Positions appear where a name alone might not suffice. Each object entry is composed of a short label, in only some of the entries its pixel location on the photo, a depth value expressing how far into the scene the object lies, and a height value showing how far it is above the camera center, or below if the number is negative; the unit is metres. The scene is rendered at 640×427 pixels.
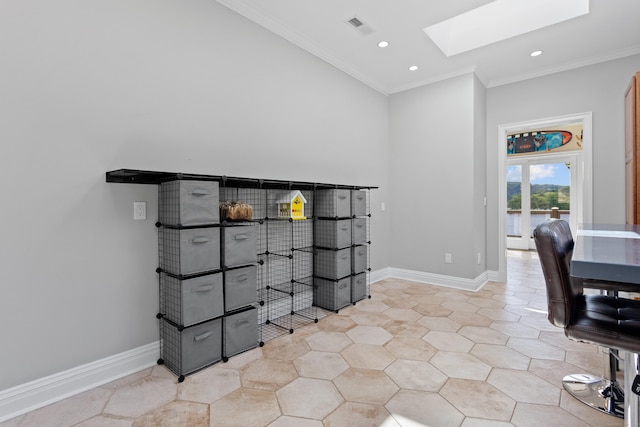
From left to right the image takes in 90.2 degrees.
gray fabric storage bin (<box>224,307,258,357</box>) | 2.15 -0.84
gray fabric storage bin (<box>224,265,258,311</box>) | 2.13 -0.53
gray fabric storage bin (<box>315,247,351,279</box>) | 3.05 -0.52
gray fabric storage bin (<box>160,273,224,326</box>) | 1.92 -0.55
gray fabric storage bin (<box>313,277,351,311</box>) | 3.08 -0.82
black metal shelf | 1.84 +0.21
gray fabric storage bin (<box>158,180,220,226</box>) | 1.91 +0.05
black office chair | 1.22 -0.46
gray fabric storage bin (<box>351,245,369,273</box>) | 3.26 -0.51
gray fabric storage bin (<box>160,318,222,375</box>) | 1.94 -0.85
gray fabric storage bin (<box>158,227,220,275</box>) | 1.91 -0.24
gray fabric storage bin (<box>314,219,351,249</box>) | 3.04 -0.22
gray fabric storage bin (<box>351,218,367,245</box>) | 3.25 -0.22
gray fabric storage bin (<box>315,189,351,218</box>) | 3.05 +0.07
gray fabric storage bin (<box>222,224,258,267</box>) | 2.12 -0.23
